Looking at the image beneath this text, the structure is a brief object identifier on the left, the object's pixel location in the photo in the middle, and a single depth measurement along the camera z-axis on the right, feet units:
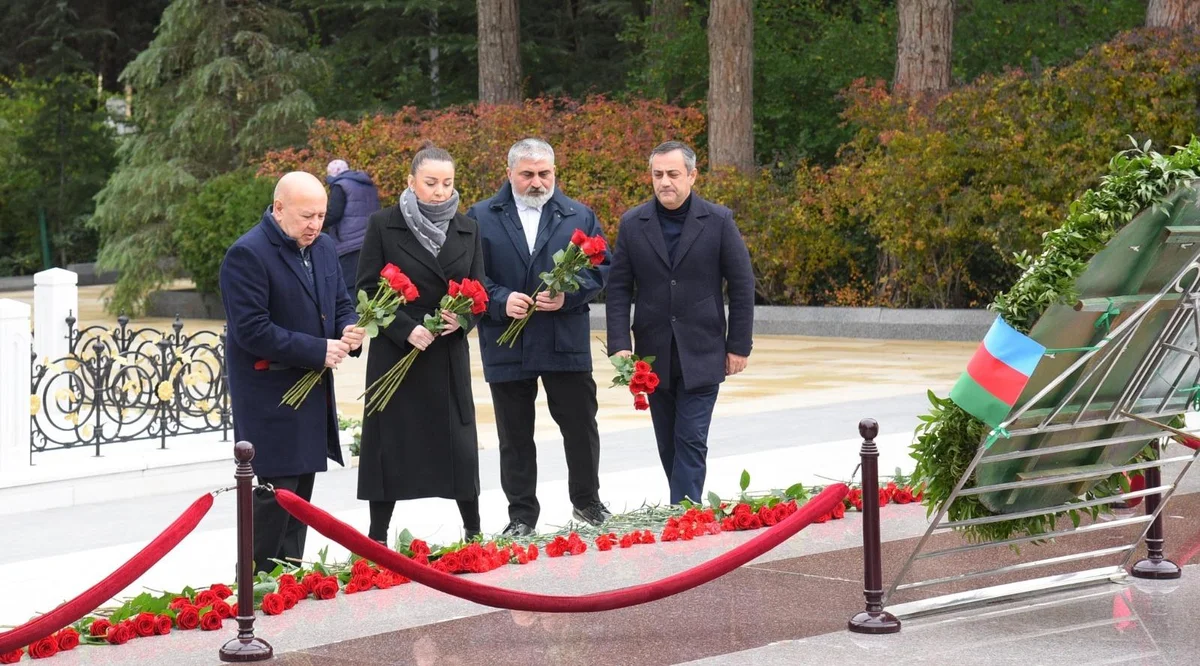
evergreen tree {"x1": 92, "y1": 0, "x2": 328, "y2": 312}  82.38
